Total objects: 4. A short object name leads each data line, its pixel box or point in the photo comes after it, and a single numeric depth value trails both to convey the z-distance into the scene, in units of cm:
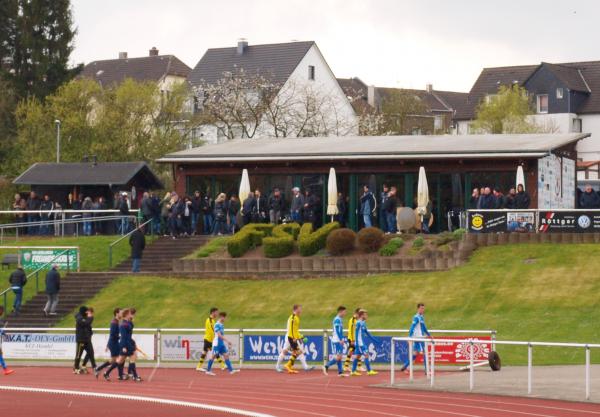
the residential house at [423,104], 9544
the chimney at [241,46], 10344
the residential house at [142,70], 11991
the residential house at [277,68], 9338
